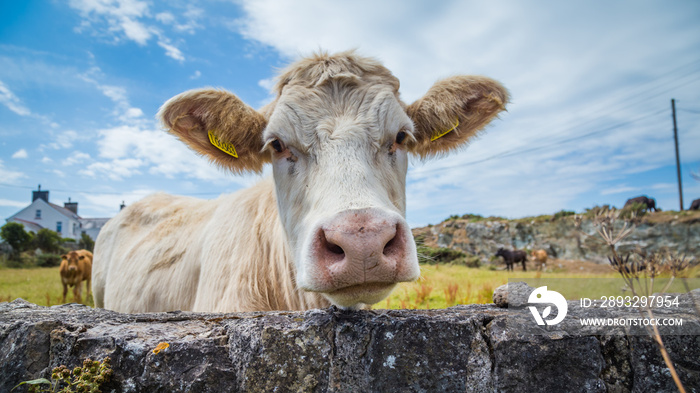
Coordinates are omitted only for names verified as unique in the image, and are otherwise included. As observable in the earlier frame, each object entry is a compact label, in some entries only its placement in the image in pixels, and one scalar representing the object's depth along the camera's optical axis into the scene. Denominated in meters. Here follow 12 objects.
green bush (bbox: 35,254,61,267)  24.98
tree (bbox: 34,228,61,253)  29.11
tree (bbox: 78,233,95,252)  35.25
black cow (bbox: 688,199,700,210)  23.91
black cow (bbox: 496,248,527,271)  21.06
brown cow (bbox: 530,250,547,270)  20.80
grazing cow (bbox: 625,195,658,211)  24.66
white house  46.71
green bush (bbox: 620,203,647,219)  20.66
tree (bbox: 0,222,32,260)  26.89
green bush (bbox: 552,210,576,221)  24.36
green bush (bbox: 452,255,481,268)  21.25
